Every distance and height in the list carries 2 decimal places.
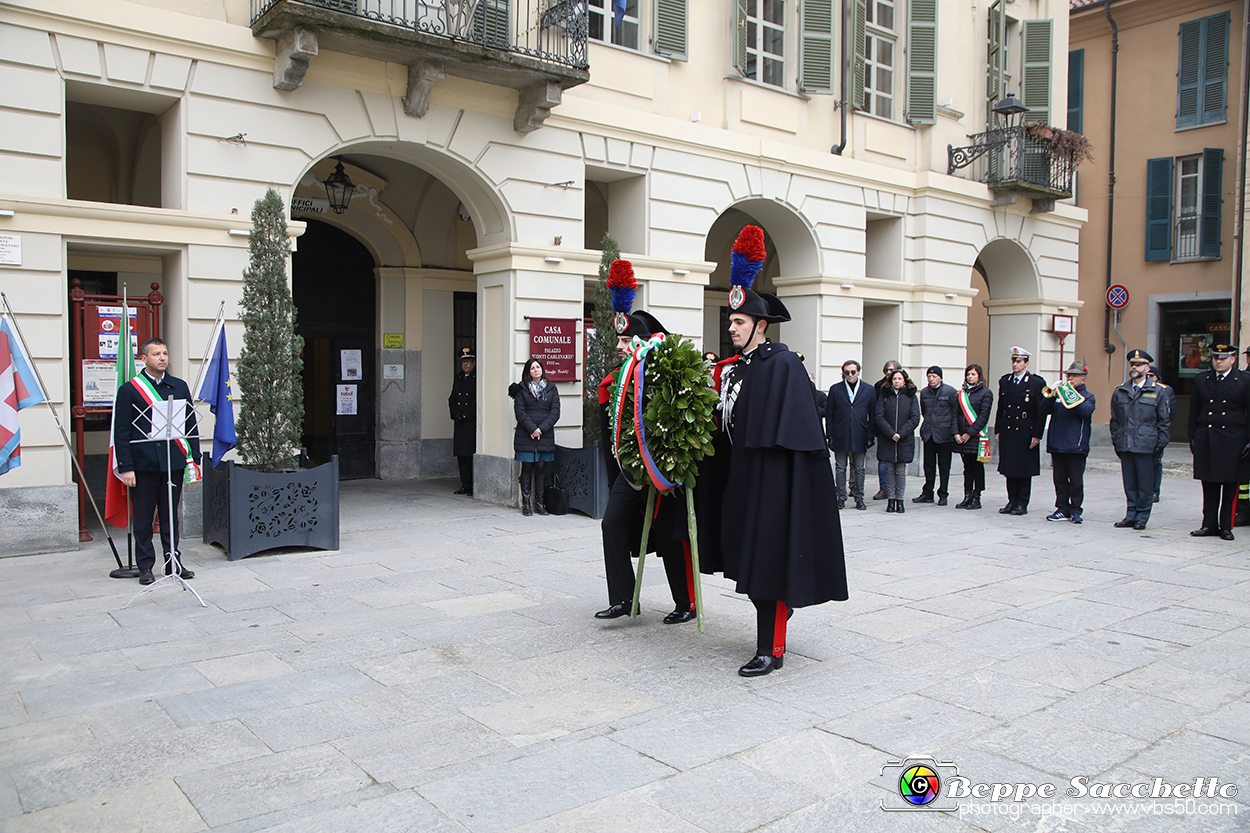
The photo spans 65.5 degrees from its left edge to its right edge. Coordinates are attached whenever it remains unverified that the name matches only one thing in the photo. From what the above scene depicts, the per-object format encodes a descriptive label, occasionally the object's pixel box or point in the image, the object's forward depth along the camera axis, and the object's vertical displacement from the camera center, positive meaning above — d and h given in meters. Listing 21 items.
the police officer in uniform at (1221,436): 9.69 -0.55
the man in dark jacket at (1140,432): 10.27 -0.55
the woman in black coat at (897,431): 11.62 -0.62
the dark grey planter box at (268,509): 8.14 -1.17
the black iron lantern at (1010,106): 15.34 +4.34
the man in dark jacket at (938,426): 12.02 -0.58
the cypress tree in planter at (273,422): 8.38 -0.43
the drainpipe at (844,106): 14.62 +4.11
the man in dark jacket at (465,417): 12.45 -0.54
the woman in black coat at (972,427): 11.88 -0.58
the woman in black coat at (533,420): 10.77 -0.49
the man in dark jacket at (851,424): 11.63 -0.55
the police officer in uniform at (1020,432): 11.38 -0.61
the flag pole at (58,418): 6.97 -0.39
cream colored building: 8.78 +2.51
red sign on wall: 11.41 +0.36
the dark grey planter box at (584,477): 10.75 -1.14
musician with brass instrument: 10.88 -0.70
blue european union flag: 7.90 -0.19
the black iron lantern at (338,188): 11.95 +2.29
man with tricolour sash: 7.17 -0.62
